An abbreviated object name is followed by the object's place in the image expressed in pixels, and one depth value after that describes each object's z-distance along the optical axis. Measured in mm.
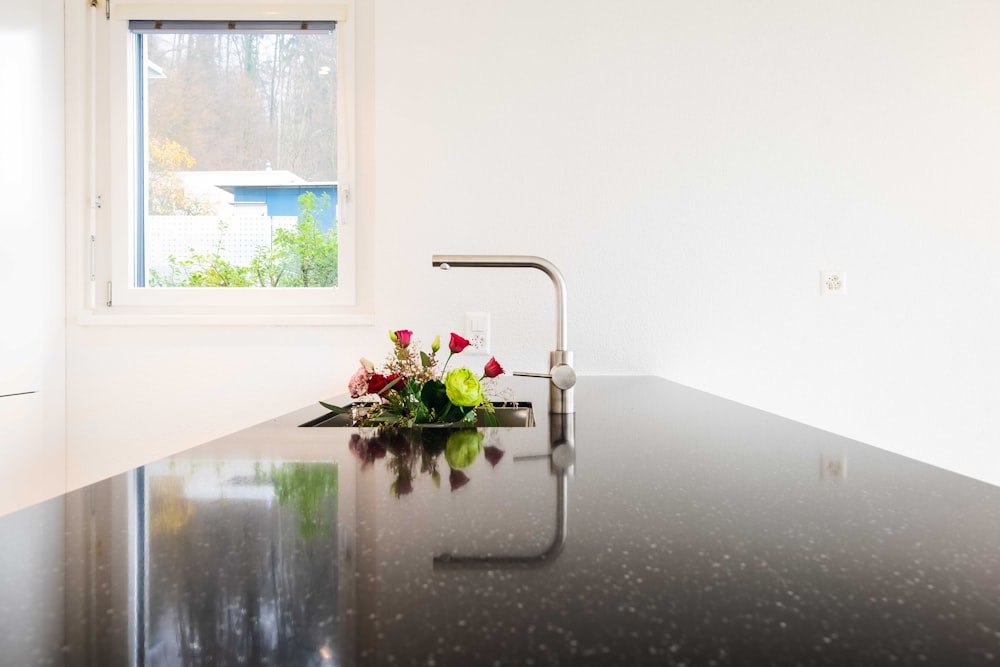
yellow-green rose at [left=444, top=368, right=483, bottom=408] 991
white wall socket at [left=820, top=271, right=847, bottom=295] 1979
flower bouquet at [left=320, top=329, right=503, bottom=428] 1061
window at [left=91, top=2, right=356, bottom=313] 2043
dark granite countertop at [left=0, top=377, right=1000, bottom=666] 284
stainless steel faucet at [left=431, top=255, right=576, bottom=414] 1132
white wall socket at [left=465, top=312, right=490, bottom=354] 1954
